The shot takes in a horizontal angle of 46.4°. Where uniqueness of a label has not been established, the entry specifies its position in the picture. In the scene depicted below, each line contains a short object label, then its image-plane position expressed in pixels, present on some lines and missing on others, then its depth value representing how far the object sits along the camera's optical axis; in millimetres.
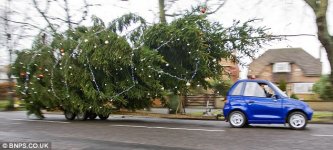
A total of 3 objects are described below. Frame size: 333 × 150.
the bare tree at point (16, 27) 22344
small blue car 12516
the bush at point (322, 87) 29264
